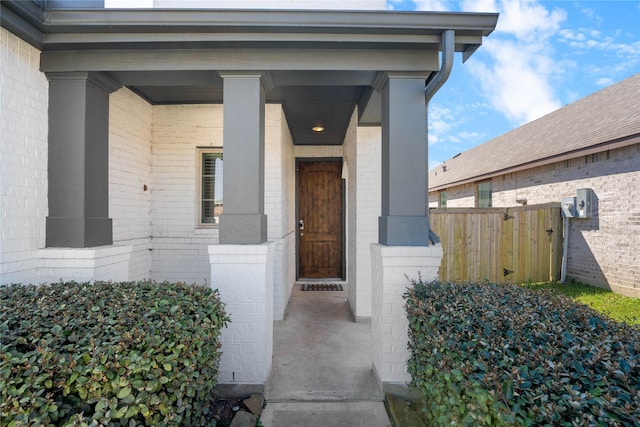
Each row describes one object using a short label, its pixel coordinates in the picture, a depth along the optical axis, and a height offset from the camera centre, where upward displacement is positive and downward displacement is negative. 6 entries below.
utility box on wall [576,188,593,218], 6.31 +0.25
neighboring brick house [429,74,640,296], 5.70 +0.95
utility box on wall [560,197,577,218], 6.47 +0.16
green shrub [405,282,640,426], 1.14 -0.67
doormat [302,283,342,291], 6.13 -1.50
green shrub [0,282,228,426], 1.36 -0.72
